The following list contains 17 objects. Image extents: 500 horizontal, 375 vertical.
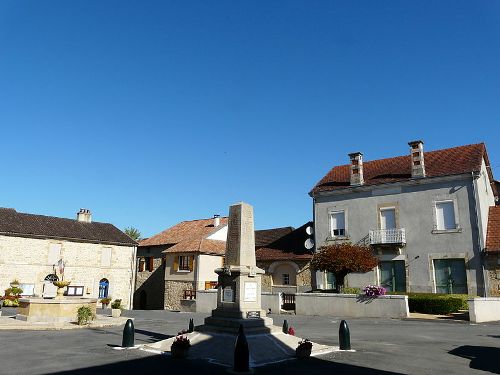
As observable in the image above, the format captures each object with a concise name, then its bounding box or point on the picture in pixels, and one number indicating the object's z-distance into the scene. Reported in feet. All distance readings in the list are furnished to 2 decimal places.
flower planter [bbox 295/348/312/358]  33.60
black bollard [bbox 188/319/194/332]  40.20
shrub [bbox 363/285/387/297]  68.59
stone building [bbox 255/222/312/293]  97.60
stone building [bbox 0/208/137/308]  107.55
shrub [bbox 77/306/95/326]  53.47
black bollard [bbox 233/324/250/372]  28.19
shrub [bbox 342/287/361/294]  79.66
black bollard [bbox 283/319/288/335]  41.52
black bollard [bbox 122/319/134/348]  37.04
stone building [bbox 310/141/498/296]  79.66
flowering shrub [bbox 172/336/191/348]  32.99
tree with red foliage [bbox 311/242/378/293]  79.20
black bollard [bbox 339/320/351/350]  36.86
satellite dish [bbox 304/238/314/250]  98.63
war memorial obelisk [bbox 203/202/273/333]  37.19
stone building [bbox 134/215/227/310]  110.42
